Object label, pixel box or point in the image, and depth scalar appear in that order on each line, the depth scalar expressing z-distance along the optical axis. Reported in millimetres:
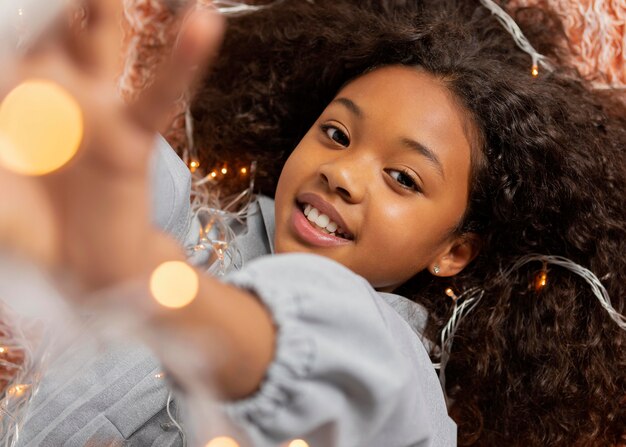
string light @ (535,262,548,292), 1149
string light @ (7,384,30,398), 985
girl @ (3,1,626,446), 993
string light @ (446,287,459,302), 1172
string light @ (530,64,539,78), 1186
